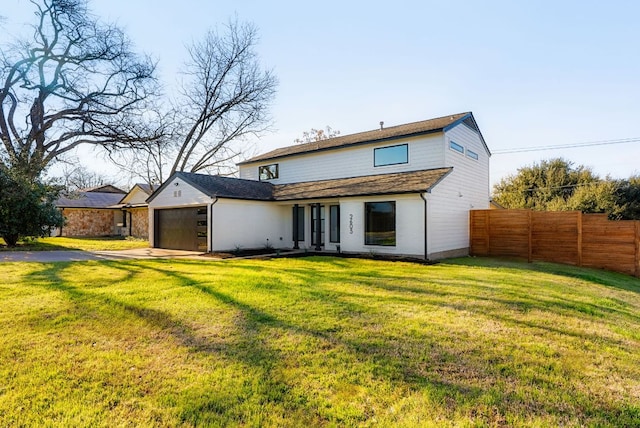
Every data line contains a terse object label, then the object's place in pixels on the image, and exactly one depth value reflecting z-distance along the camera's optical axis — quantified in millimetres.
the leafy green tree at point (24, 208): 14914
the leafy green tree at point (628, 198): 25156
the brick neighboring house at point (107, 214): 24938
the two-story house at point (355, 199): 13039
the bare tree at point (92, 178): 49019
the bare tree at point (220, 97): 25062
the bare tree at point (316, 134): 35500
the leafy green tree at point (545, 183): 28797
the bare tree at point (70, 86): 19844
